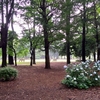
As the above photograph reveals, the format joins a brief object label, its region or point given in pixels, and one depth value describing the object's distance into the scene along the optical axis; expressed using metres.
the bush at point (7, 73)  4.73
